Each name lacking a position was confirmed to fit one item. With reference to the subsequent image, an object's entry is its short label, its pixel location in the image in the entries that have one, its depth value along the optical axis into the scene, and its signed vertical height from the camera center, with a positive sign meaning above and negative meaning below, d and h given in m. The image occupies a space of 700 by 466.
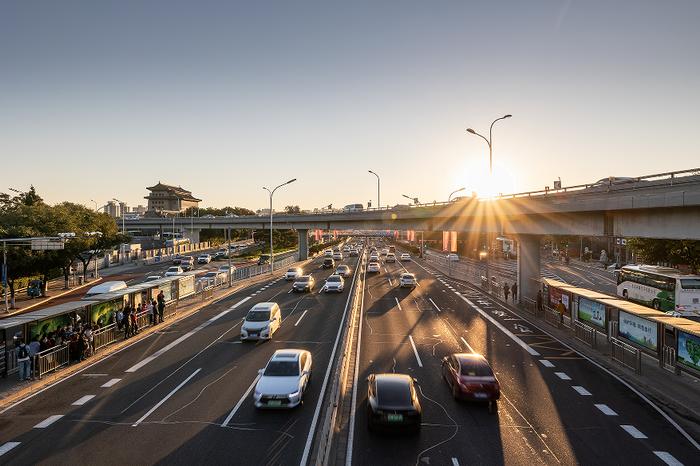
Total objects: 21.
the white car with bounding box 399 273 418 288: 45.50 -5.47
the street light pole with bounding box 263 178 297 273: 53.28 +5.46
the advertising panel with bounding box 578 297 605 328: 24.01 -4.71
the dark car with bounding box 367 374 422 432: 12.62 -5.25
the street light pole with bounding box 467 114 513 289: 35.81 +7.77
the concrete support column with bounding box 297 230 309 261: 80.62 -2.68
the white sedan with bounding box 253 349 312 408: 14.51 -5.33
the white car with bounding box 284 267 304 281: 52.47 -5.48
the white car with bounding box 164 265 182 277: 52.24 -5.25
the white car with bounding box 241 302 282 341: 23.89 -5.28
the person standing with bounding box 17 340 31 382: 17.42 -5.36
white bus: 30.56 -4.47
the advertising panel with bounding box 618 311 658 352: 19.72 -4.81
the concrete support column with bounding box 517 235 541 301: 35.84 -2.89
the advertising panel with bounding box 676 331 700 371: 16.92 -4.82
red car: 14.93 -5.29
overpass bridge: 20.05 +1.16
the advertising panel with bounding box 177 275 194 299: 37.53 -5.10
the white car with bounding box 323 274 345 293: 41.81 -5.38
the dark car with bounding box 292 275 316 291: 42.28 -5.36
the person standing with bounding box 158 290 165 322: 28.92 -5.21
